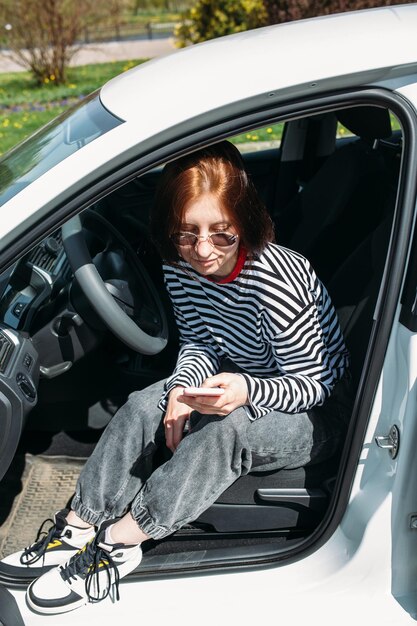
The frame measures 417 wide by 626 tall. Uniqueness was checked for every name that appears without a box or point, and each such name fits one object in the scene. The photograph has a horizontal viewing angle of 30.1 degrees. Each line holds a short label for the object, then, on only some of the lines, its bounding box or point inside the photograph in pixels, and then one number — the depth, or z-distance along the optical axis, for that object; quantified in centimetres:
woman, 171
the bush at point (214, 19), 938
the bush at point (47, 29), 988
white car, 149
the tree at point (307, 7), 733
